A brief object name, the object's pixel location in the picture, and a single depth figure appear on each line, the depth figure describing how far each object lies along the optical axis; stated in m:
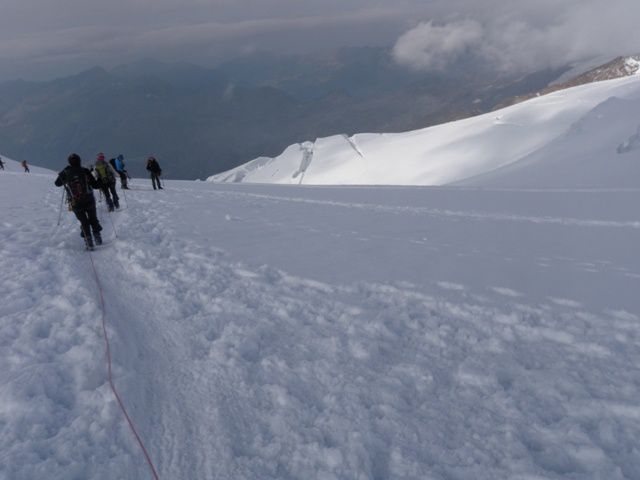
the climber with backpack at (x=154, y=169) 20.62
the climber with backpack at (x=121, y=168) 18.53
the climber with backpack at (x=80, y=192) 9.38
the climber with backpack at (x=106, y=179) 13.81
